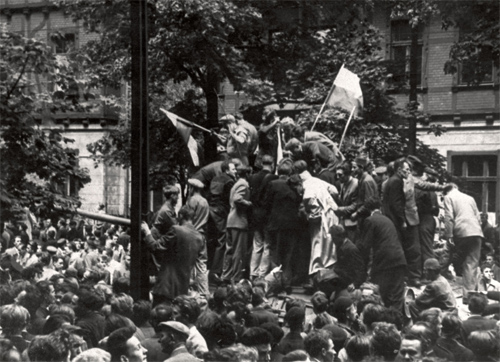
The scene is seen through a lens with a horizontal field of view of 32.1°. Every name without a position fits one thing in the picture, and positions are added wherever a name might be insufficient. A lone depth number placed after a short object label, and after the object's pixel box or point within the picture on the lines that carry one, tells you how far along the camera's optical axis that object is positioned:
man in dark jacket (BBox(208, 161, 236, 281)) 12.62
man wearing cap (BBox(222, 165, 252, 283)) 12.26
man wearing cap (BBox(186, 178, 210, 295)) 11.91
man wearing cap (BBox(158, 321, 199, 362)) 7.22
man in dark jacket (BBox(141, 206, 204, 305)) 10.80
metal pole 10.16
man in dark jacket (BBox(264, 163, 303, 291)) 11.79
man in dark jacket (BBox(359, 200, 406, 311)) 10.44
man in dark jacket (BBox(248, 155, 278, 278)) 12.12
